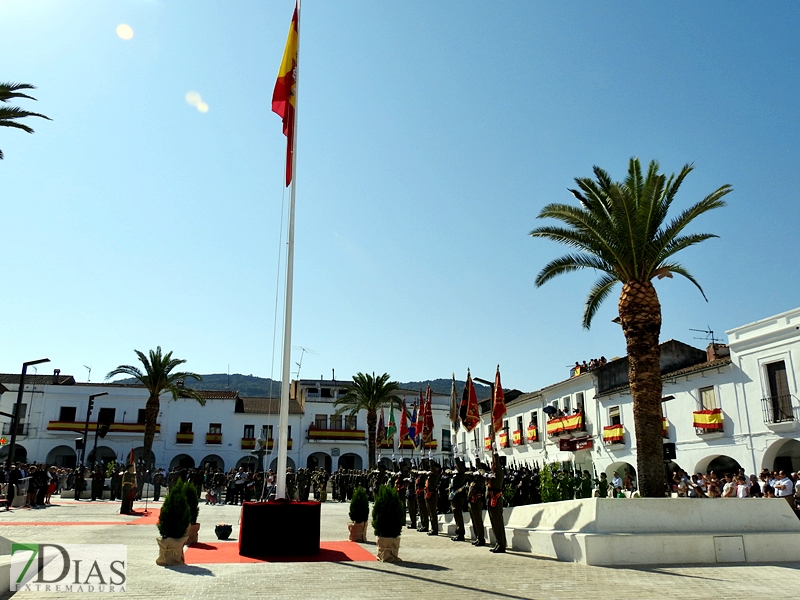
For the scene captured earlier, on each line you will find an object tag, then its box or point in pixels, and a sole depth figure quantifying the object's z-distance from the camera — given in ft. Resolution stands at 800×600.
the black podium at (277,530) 39.14
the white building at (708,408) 81.51
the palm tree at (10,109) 52.29
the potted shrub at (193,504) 41.10
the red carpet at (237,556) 37.83
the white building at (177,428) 180.14
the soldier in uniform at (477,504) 47.09
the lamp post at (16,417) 82.62
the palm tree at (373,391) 153.38
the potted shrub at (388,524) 37.65
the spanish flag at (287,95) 48.45
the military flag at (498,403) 77.20
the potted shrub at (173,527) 34.86
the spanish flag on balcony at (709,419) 89.25
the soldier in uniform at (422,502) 59.47
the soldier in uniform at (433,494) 56.90
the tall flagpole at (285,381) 41.83
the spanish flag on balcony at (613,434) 107.76
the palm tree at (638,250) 47.47
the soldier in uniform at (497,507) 43.11
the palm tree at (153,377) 134.62
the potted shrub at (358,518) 47.26
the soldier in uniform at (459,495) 50.70
